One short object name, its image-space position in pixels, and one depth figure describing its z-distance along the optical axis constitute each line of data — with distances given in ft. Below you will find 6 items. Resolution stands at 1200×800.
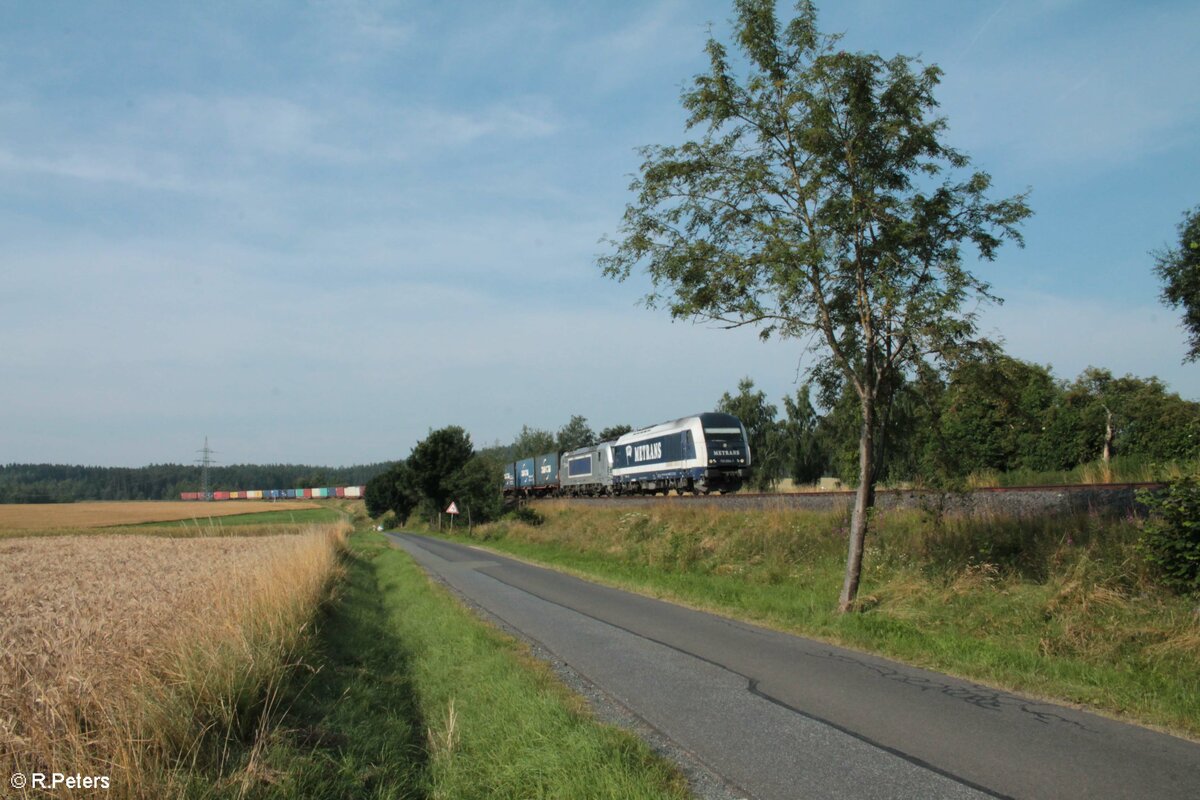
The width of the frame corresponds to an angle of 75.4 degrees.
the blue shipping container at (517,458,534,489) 231.71
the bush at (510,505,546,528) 138.21
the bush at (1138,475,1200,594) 30.01
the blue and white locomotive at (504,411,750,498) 108.58
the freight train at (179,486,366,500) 497.05
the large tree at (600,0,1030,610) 37.68
